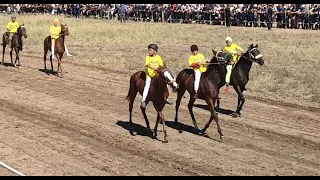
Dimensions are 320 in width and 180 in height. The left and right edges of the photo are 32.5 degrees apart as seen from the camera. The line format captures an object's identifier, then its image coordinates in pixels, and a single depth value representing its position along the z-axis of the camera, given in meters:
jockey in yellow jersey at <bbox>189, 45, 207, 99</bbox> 16.11
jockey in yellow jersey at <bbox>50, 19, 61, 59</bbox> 25.08
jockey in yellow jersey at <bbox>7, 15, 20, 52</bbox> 27.02
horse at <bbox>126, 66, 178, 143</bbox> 14.70
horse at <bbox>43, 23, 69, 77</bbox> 25.12
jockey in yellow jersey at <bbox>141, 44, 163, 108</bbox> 15.27
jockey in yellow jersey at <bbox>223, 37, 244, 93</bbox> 18.56
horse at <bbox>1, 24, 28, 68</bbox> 26.98
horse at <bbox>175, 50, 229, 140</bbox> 15.85
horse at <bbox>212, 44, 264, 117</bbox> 18.62
